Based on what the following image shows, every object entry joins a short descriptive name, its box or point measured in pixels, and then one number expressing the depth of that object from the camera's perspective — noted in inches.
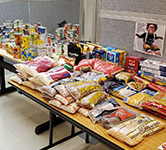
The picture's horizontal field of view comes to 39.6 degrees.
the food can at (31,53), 94.0
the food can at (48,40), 102.0
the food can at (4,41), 113.5
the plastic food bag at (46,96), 65.7
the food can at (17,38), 100.1
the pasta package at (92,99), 59.5
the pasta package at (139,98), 61.9
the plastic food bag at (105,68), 78.8
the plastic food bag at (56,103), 61.7
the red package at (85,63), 82.7
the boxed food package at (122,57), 85.4
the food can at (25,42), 96.7
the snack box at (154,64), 72.5
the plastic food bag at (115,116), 53.2
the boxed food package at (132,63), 80.2
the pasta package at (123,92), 66.8
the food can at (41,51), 95.3
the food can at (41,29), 104.9
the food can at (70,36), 105.7
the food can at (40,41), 96.5
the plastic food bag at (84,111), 58.0
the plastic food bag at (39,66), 76.6
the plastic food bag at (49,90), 64.2
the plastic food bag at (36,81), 72.7
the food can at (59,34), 108.5
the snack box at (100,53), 87.0
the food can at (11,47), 103.5
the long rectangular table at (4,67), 105.4
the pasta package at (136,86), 69.4
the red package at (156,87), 68.3
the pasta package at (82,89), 62.4
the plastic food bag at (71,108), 59.2
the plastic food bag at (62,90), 62.8
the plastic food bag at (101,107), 56.4
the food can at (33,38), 97.7
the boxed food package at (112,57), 83.7
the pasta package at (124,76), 74.5
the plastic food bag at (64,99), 61.1
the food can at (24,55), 96.0
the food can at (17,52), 98.5
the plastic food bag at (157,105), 56.7
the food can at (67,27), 109.1
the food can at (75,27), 107.7
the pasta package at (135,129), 47.4
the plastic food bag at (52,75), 71.1
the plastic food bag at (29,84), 74.4
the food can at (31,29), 105.4
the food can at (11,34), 115.1
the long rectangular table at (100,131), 47.3
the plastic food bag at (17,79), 78.5
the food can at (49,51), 96.5
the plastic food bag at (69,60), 87.4
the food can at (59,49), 96.3
